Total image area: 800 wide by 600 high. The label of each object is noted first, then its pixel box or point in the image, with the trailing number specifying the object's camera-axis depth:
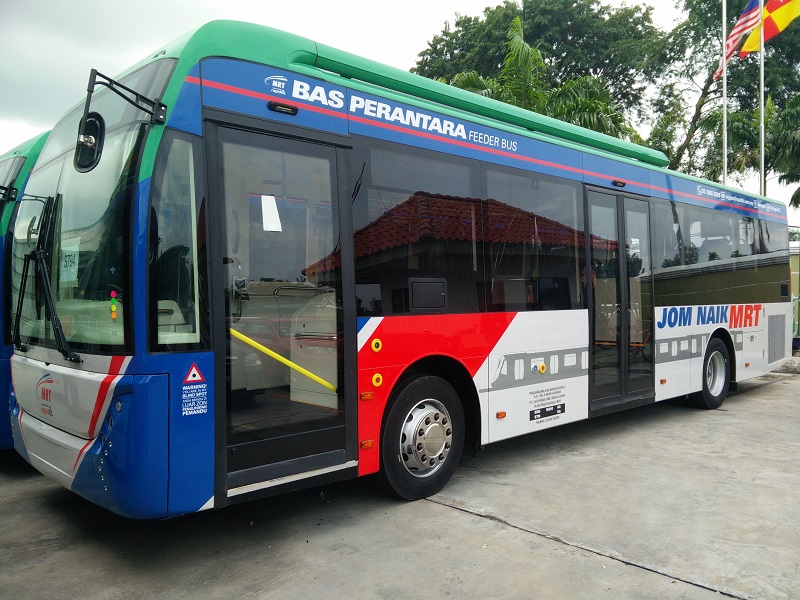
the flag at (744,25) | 17.09
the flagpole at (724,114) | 16.94
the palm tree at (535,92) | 12.72
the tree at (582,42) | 26.95
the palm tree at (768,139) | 19.95
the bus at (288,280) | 3.55
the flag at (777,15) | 16.38
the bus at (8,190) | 5.68
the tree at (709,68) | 25.70
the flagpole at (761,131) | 17.55
